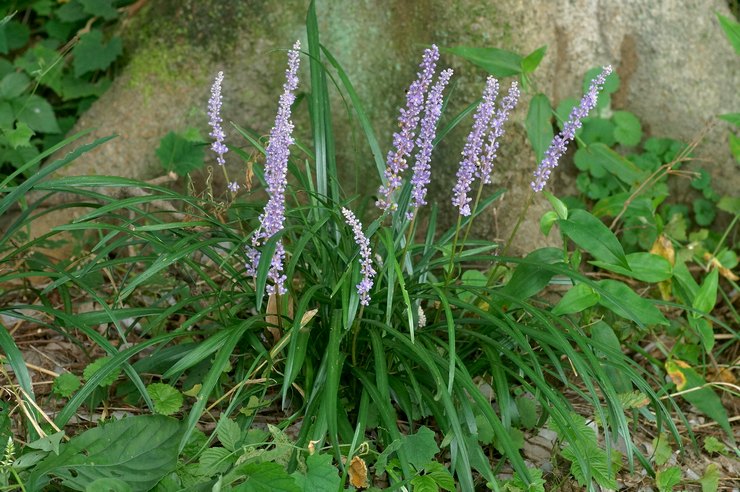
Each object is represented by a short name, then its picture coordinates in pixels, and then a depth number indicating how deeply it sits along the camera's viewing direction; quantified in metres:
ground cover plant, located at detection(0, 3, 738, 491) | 2.12
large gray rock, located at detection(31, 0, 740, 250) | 3.37
